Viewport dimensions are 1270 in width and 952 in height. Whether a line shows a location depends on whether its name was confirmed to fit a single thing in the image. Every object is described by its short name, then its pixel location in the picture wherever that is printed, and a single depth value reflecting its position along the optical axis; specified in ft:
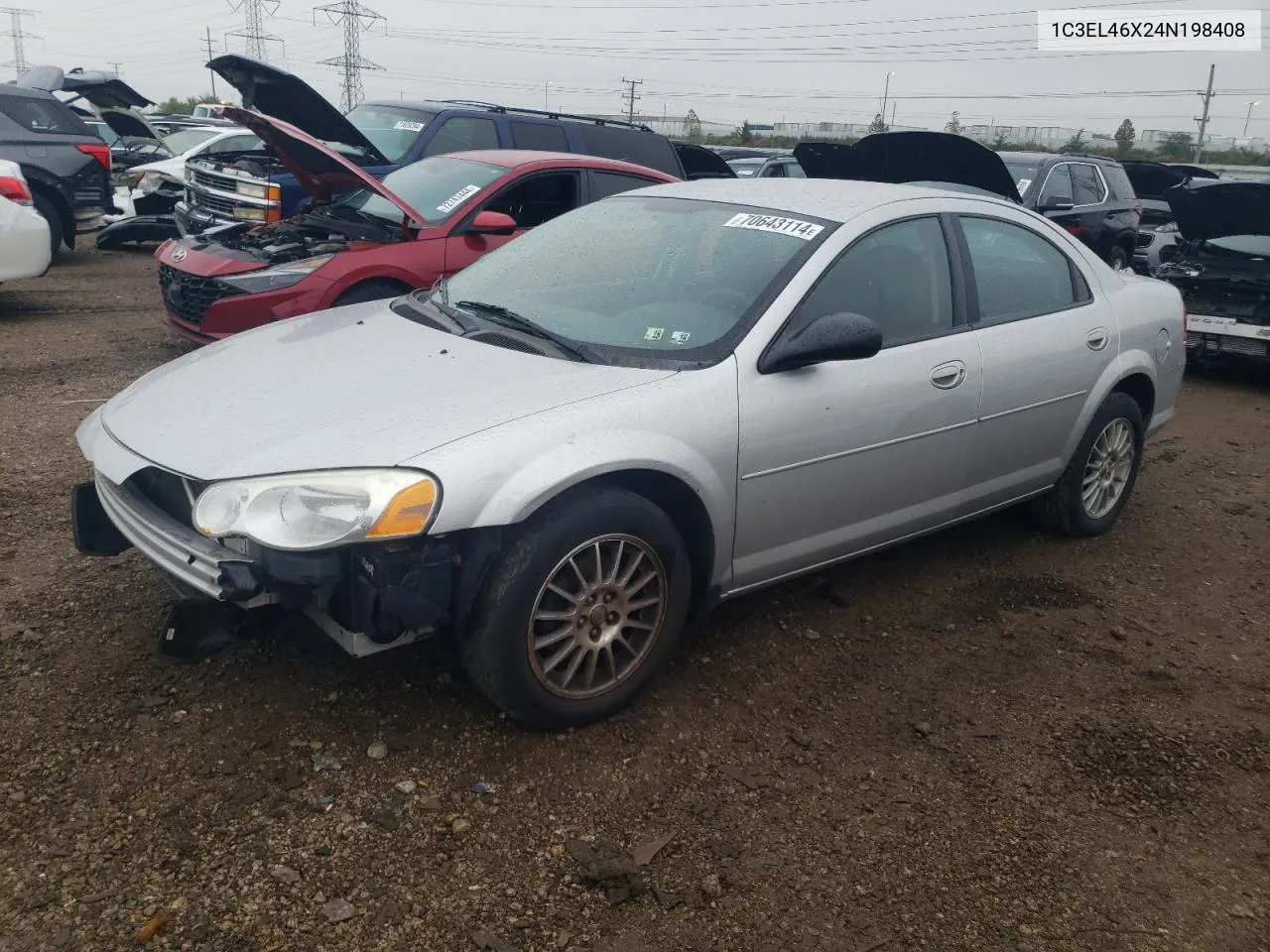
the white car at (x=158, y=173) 39.37
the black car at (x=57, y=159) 35.19
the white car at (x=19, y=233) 26.45
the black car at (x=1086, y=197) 35.45
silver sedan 8.93
